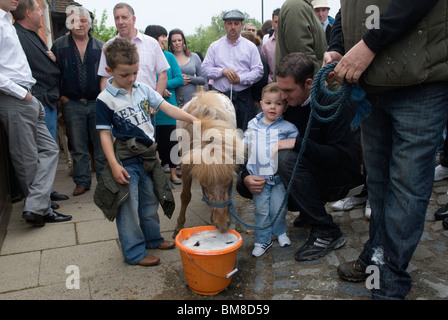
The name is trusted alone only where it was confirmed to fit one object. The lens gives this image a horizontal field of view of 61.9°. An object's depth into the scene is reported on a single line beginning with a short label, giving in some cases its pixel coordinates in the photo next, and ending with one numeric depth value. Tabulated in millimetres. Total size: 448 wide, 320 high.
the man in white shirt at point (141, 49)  4922
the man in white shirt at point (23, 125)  4000
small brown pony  3068
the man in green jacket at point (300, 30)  4083
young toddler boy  3361
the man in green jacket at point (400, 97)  2037
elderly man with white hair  5410
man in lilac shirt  5504
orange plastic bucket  2676
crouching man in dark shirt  3170
